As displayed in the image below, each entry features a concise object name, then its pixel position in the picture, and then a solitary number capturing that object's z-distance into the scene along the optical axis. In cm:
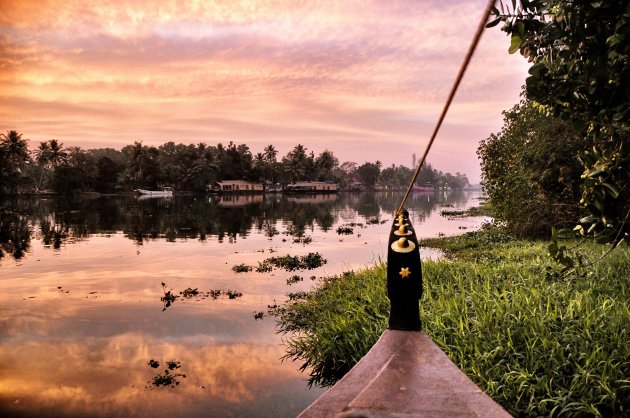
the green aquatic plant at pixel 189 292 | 1428
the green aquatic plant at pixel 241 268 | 1788
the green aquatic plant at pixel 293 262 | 1828
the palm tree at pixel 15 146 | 7912
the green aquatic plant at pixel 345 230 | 3079
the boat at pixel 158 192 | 8806
